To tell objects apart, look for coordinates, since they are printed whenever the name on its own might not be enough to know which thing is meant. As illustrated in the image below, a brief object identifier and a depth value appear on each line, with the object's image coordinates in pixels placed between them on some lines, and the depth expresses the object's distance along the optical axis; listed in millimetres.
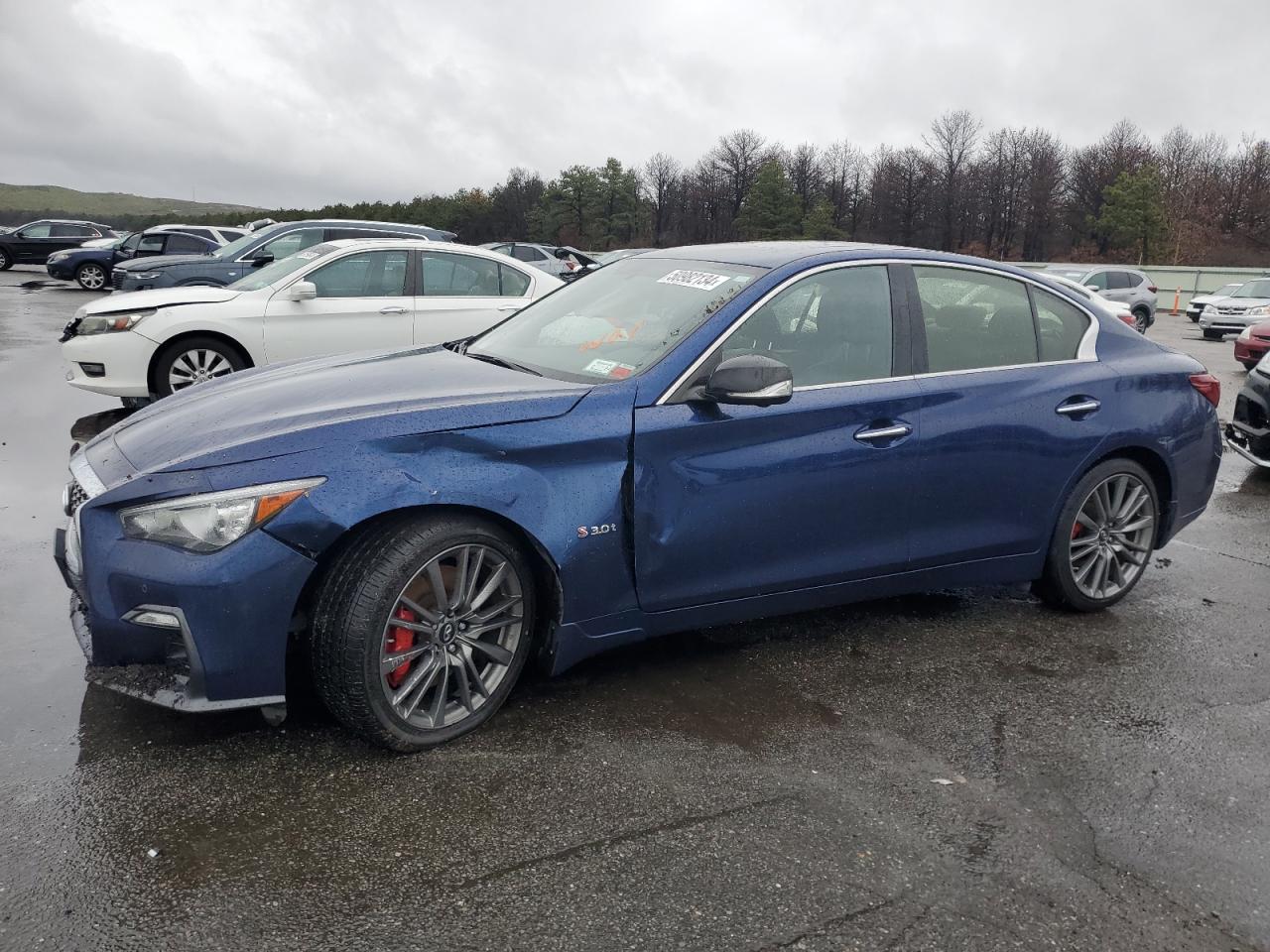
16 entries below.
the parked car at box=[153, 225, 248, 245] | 25116
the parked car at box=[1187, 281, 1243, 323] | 25844
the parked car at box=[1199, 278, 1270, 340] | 24078
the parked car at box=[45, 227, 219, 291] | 25656
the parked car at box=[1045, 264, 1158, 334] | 26078
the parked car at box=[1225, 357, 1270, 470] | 7820
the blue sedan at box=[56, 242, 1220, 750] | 2947
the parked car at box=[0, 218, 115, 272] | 32500
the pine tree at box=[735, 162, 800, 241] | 77812
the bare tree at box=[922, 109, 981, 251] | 81125
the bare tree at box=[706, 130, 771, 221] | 88375
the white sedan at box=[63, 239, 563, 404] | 8422
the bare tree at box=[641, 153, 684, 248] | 88800
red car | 14320
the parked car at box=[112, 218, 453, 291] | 13919
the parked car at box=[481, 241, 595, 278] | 26594
